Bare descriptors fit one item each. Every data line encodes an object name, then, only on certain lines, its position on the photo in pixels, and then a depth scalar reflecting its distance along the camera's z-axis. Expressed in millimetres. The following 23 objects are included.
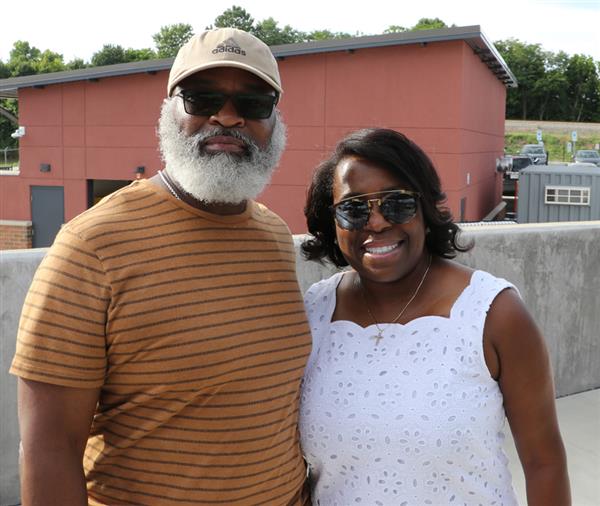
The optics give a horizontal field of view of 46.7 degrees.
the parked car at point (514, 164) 27866
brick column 20625
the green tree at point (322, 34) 101875
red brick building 15883
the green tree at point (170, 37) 103438
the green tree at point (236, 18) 106562
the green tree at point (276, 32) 102256
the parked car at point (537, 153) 38003
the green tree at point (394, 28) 100650
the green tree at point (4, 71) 77875
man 1796
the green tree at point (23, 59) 77562
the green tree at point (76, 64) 87512
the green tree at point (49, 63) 76938
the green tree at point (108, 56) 87688
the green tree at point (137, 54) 89462
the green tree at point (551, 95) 73312
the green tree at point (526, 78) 74000
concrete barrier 4945
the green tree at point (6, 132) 63531
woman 2152
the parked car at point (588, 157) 40688
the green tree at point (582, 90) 75375
